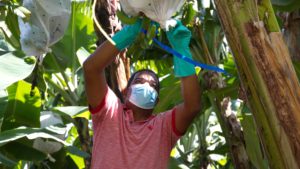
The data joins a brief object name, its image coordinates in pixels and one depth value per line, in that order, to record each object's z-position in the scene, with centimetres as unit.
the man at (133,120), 448
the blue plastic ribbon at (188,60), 425
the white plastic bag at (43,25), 404
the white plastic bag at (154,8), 384
